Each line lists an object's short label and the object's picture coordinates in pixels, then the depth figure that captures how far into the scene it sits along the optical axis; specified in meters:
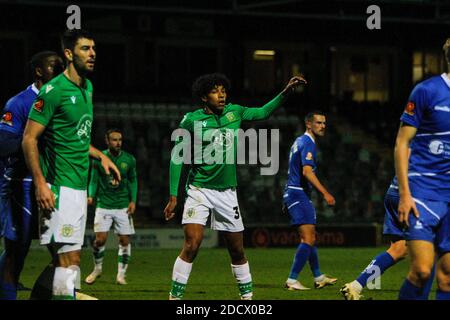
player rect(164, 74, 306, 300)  10.16
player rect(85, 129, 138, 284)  14.65
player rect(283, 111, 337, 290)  13.14
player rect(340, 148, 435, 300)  10.77
